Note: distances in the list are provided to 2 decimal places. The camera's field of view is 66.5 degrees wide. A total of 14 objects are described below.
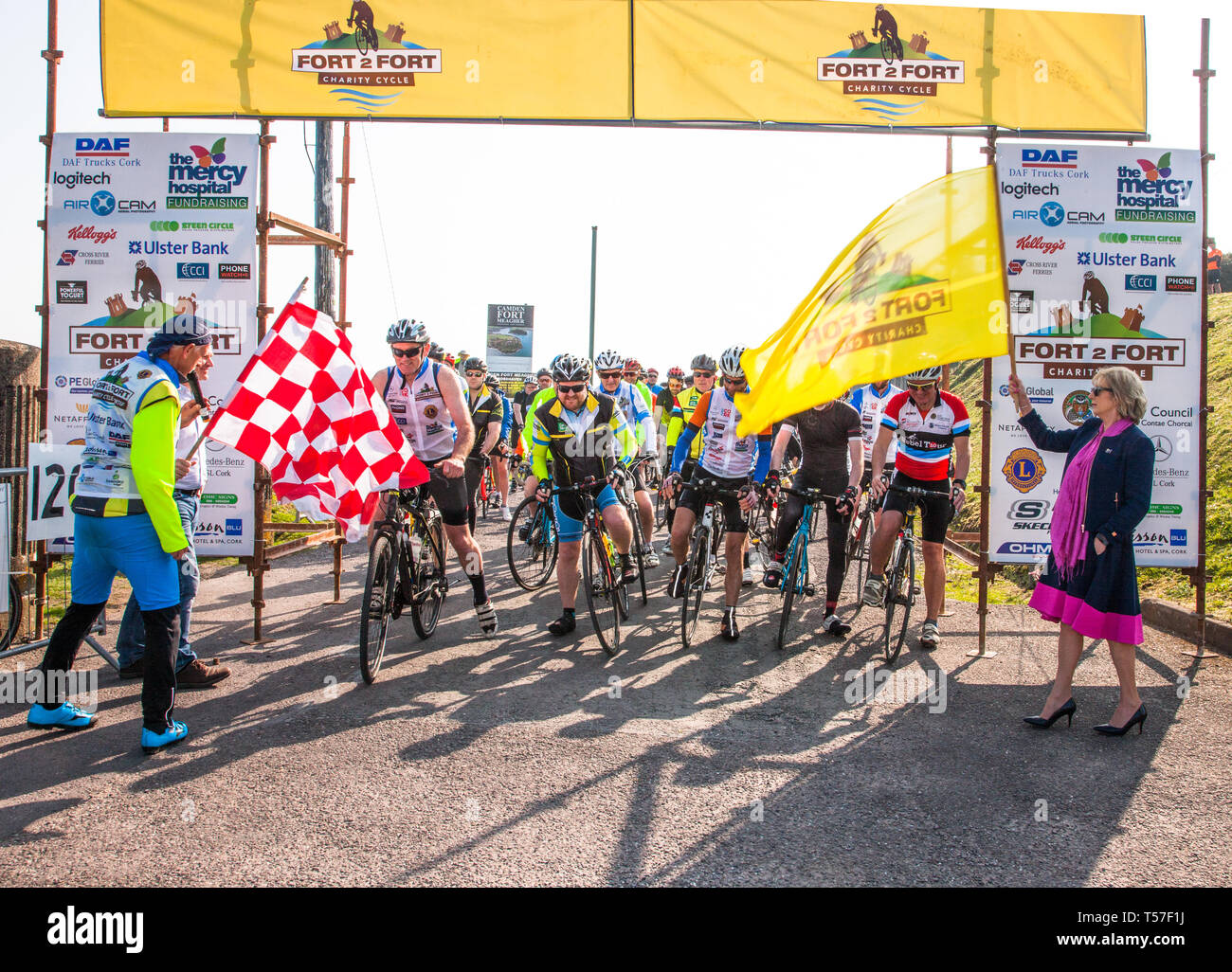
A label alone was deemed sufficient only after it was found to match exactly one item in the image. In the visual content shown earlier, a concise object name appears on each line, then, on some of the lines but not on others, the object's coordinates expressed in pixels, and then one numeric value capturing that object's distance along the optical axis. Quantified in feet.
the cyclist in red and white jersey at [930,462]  24.72
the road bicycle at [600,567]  23.95
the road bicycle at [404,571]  21.44
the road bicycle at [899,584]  23.59
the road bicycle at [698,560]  25.05
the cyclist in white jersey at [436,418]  24.25
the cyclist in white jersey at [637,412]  27.84
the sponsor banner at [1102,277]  24.79
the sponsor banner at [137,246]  24.07
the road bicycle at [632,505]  30.10
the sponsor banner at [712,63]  24.50
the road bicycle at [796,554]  24.68
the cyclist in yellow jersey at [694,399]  29.45
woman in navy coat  18.25
